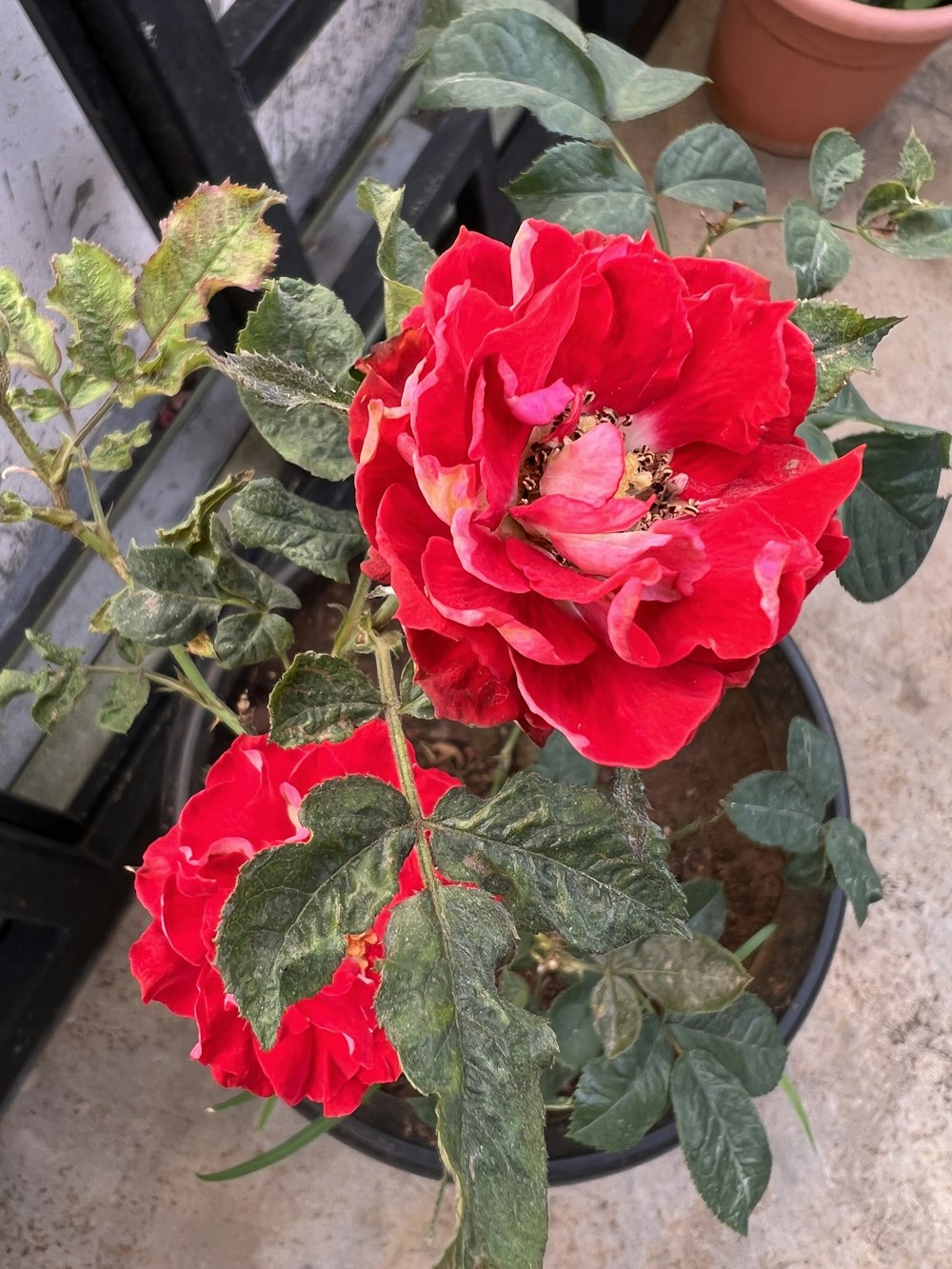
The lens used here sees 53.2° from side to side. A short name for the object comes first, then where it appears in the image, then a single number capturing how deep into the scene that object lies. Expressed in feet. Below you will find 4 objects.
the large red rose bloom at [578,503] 0.85
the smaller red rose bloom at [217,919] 1.22
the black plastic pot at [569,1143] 1.89
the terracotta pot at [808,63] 3.04
